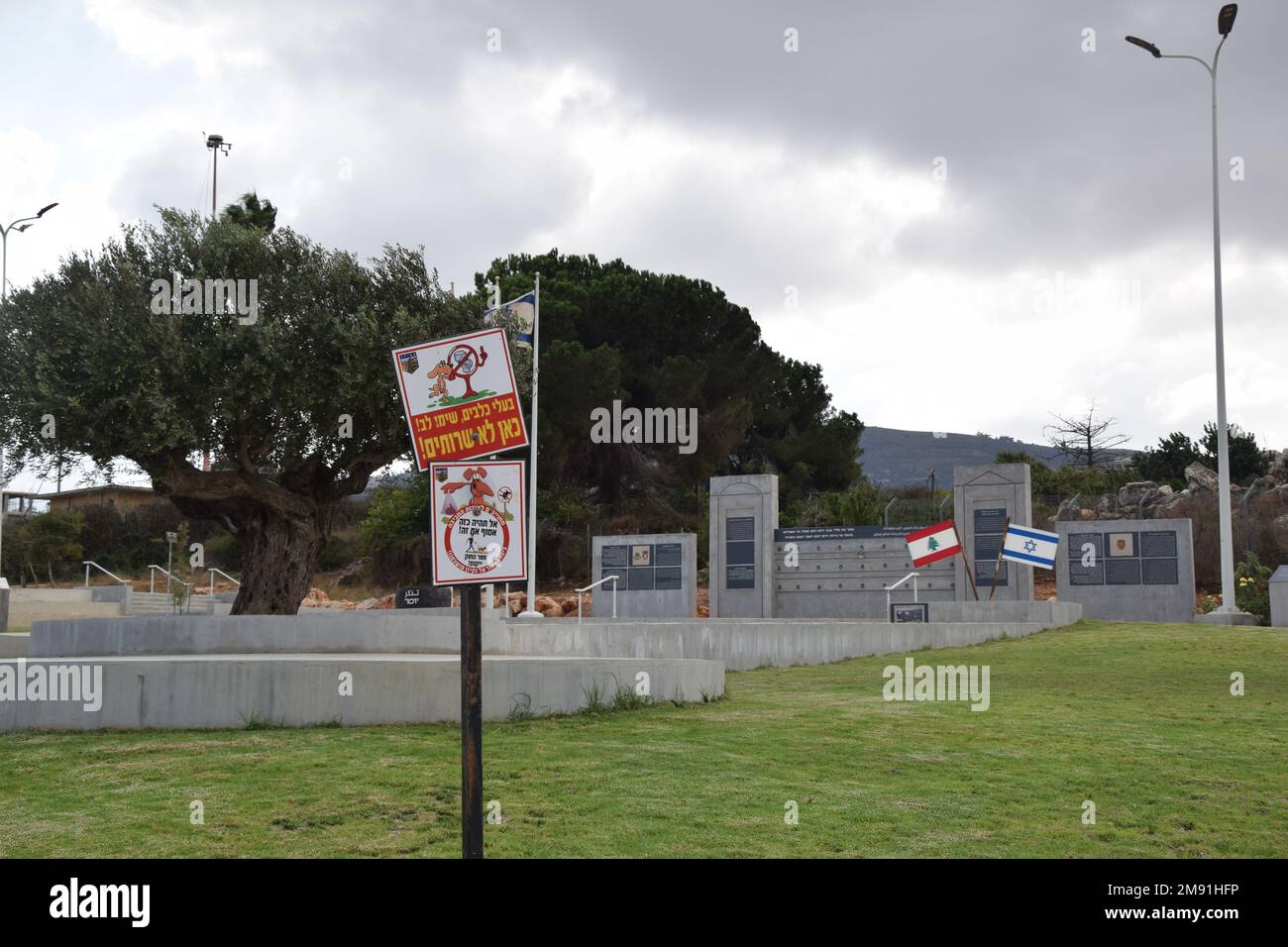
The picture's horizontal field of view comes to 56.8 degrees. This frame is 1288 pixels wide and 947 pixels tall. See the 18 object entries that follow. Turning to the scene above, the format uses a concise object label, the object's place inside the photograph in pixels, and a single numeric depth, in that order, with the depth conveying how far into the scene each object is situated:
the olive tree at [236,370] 17.55
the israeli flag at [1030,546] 27.36
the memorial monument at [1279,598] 28.14
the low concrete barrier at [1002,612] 26.09
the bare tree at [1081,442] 66.00
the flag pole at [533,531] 24.41
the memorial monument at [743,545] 34.12
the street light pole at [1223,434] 28.80
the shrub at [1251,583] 32.75
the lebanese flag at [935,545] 28.02
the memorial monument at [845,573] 32.56
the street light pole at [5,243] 33.81
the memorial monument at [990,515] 31.42
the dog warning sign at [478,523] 5.54
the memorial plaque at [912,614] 25.03
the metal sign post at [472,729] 5.45
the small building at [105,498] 63.22
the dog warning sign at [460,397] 5.76
